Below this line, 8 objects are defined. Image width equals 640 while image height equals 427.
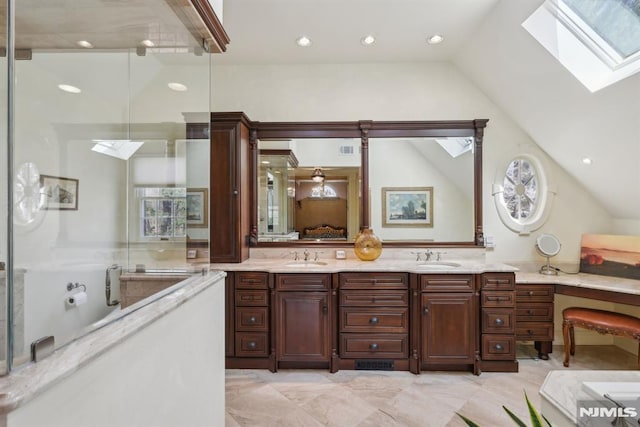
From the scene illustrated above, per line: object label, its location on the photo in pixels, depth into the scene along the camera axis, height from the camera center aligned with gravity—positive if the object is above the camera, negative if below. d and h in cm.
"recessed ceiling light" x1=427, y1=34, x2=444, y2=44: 285 +165
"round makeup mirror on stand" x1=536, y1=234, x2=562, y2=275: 311 -34
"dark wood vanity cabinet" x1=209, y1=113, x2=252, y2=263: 291 +25
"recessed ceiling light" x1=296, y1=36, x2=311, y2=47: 287 +165
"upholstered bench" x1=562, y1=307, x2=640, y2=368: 248 -91
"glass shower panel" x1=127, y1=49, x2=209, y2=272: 207 +43
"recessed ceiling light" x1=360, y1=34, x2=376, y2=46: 285 +164
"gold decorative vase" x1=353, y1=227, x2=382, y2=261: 308 -31
